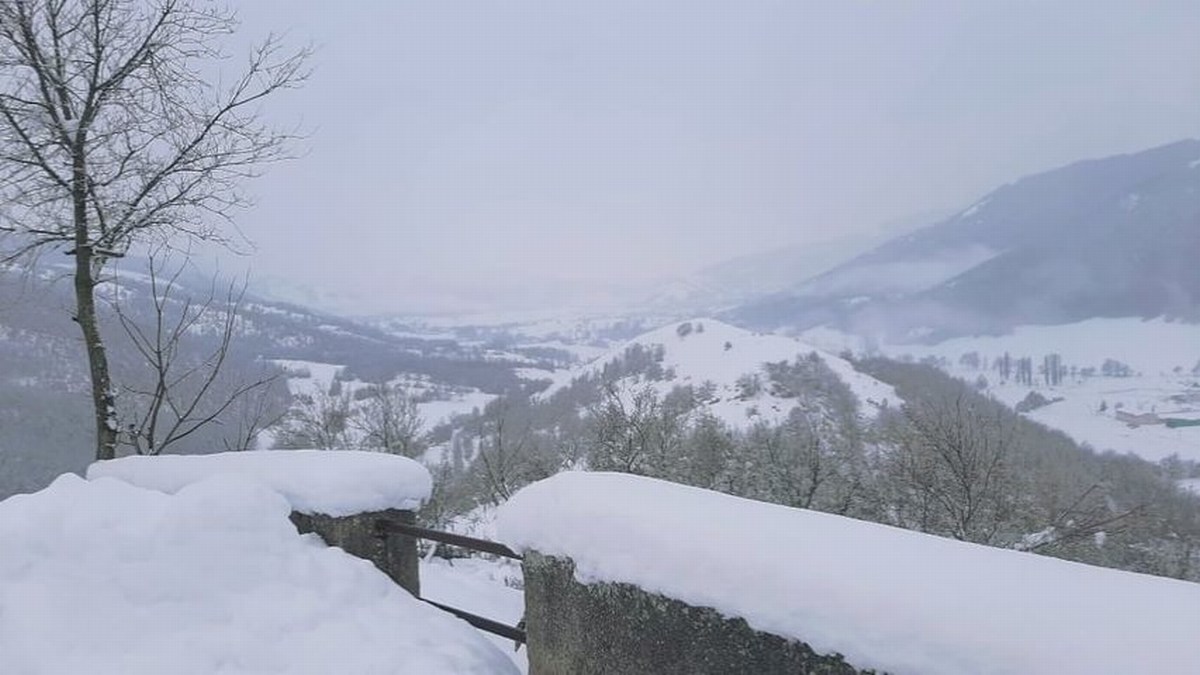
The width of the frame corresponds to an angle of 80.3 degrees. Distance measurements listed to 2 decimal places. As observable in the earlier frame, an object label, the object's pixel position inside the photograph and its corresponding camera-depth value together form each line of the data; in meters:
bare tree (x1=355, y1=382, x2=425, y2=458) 36.66
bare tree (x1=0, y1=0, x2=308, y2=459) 6.11
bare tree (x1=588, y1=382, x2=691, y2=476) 29.77
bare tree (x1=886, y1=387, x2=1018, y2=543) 20.02
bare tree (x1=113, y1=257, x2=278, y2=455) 7.21
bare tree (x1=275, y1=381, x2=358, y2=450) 35.47
